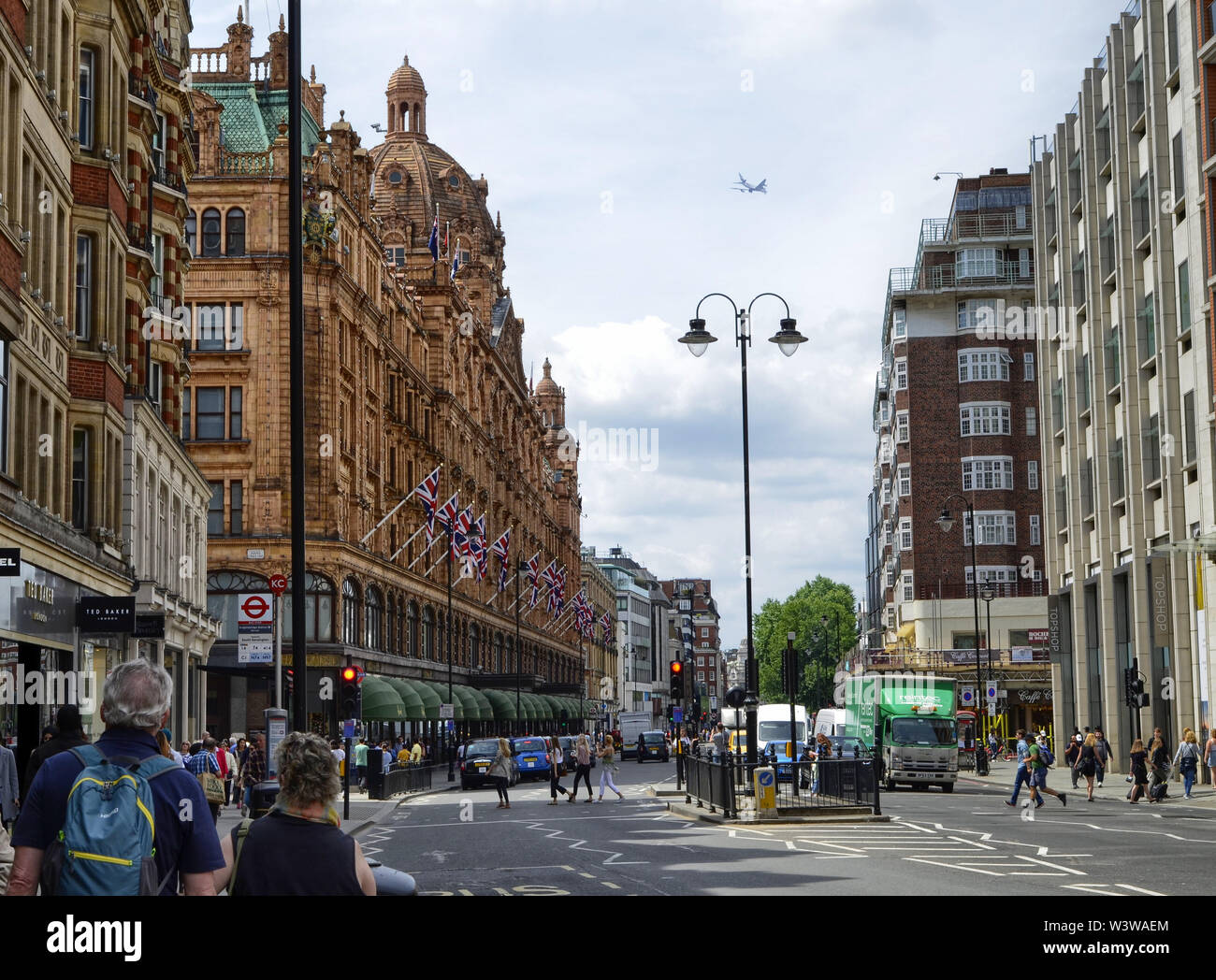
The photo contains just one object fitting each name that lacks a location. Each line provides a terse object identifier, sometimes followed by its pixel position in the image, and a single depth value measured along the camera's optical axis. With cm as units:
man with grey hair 594
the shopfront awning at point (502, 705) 8419
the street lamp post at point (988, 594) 7192
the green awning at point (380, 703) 6006
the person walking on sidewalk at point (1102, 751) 4481
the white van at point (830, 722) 6154
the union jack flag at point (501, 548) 6944
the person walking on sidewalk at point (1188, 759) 3766
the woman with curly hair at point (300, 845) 592
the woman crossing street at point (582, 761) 3978
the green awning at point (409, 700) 6356
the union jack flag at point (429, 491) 5384
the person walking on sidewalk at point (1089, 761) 3841
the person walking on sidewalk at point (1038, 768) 3297
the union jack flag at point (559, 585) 8606
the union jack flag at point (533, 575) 7888
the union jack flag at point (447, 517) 5753
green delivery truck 4616
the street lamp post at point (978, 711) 5747
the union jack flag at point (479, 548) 6206
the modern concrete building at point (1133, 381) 4466
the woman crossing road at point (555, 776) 3772
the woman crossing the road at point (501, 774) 3744
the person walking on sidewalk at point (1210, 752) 3897
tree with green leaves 16338
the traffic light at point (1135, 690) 4134
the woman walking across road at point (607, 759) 4038
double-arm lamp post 3008
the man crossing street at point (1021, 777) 3288
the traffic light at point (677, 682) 3888
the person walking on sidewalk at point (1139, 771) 3722
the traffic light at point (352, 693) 2925
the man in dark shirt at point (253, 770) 3500
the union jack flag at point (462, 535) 5959
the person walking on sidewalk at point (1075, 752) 4318
